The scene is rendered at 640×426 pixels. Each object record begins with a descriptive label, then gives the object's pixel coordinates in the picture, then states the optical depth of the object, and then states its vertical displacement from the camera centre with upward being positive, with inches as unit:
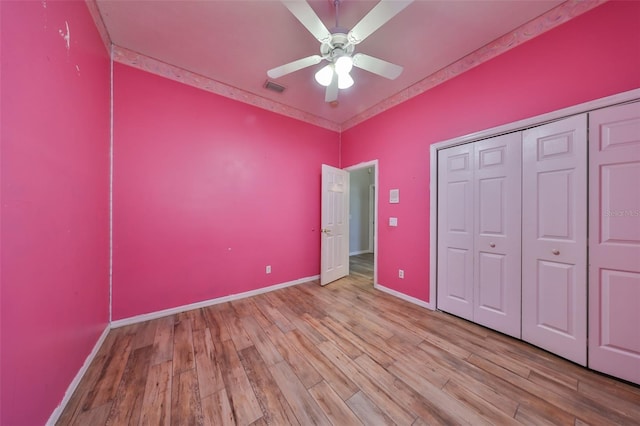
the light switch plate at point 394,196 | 117.2 +9.7
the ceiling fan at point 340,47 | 49.3 +49.9
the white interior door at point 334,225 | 134.6 -9.1
